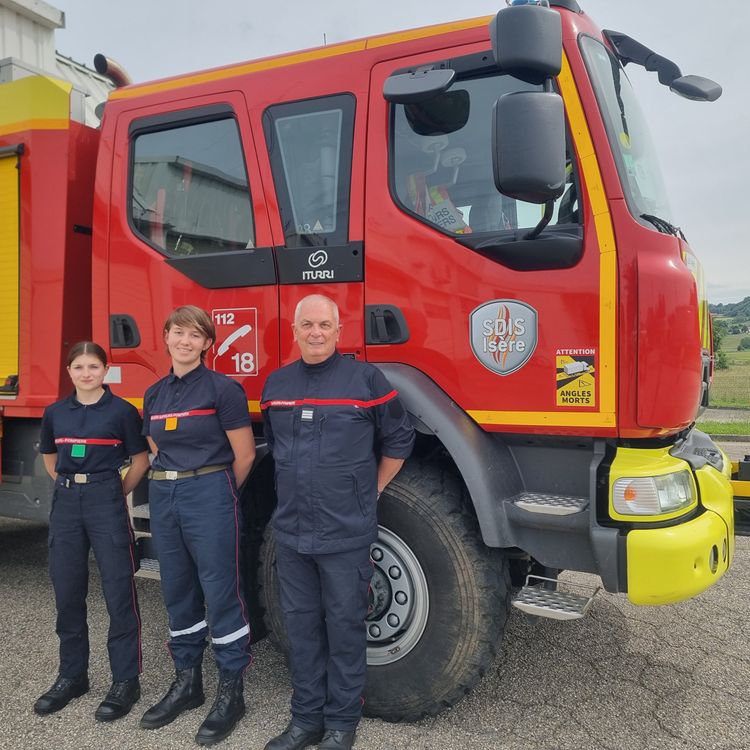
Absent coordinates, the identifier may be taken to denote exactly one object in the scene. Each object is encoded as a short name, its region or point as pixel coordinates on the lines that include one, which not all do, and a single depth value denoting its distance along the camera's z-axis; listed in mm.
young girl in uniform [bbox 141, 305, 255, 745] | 2697
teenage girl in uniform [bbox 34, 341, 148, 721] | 2830
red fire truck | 2369
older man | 2451
